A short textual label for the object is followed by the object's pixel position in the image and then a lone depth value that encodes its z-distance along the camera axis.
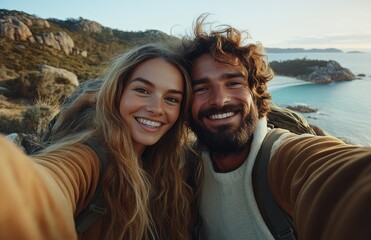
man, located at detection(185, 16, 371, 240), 0.67
